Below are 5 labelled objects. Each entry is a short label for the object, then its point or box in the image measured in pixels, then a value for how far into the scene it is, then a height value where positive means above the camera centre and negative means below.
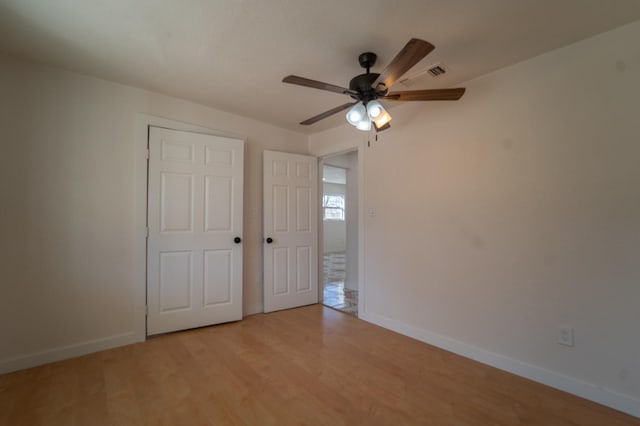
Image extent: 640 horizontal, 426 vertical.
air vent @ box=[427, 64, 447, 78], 1.82 +0.97
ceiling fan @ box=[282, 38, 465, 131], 1.75 +0.85
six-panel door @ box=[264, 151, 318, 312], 3.68 -0.20
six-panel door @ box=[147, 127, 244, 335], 2.89 -0.17
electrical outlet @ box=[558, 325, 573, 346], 1.99 -0.83
